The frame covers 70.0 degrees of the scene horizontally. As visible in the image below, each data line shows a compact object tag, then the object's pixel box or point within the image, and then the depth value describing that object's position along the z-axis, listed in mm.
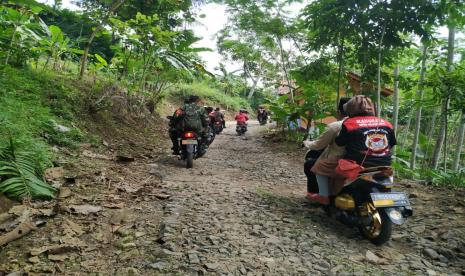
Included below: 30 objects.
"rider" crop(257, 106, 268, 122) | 24500
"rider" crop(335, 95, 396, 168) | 3916
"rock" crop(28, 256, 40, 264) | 2643
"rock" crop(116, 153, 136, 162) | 6320
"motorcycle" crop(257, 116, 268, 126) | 24544
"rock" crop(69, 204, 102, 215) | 3643
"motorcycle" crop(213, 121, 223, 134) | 16328
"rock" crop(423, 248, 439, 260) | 3424
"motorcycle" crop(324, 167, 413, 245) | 3547
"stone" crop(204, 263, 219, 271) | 2826
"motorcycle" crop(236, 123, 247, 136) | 18109
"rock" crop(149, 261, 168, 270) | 2764
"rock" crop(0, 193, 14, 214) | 3174
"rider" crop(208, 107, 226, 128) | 15459
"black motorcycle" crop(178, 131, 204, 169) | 7328
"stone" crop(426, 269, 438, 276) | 3059
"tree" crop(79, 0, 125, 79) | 7805
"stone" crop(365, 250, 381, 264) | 3264
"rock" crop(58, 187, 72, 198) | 3876
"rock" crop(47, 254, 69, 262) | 2719
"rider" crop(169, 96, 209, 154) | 7562
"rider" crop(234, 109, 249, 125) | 18125
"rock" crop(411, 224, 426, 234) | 4100
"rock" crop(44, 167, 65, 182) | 4152
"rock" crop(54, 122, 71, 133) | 5927
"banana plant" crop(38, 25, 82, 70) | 8107
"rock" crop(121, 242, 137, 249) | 3113
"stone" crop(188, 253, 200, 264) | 2919
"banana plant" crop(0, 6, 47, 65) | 6723
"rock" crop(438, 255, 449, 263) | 3359
